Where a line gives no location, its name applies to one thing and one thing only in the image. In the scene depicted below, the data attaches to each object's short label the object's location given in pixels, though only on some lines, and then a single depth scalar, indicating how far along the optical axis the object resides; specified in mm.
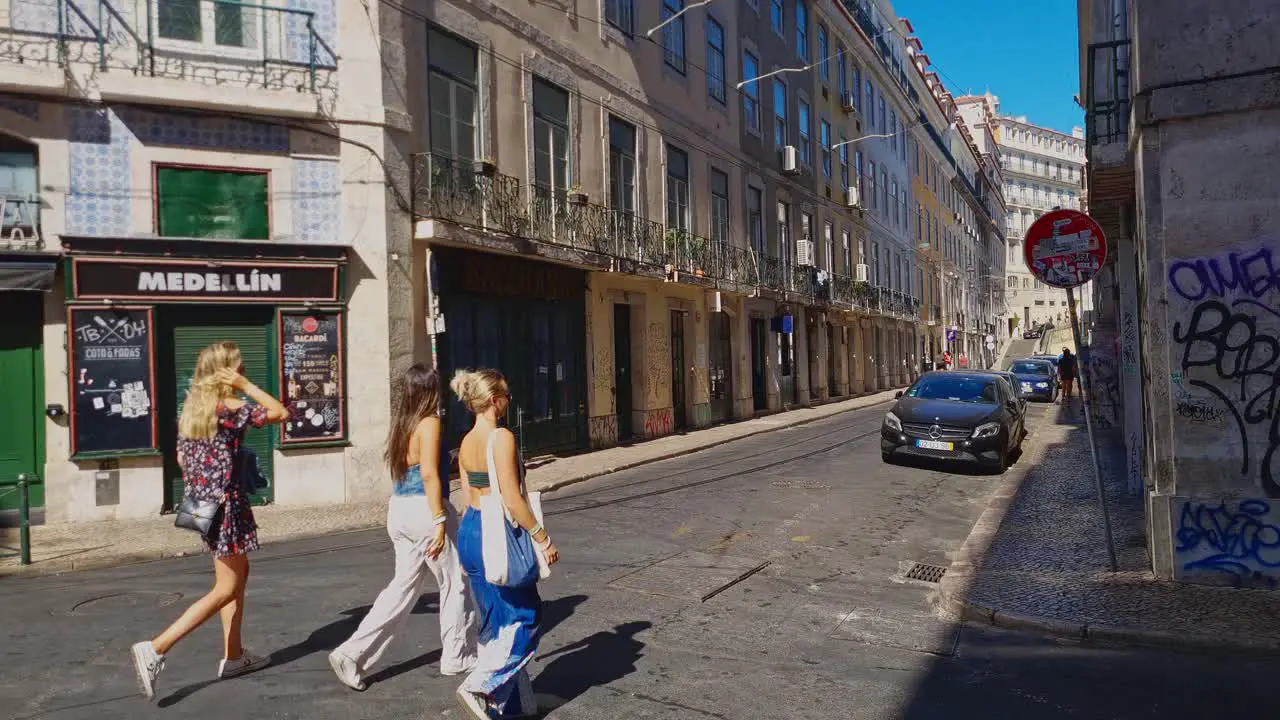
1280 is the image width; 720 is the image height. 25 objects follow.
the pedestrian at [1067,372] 27922
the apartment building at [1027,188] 103438
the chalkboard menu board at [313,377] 12461
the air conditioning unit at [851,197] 35344
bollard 8719
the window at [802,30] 31422
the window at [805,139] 31359
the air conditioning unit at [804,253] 29391
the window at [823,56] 33578
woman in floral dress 5012
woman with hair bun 4438
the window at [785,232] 29075
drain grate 7781
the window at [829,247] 33238
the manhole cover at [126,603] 6676
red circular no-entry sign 7449
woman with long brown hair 4969
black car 13734
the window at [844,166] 35594
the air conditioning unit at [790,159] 28469
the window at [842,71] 35688
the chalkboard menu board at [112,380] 11344
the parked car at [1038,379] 31484
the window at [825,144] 33531
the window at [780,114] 28984
